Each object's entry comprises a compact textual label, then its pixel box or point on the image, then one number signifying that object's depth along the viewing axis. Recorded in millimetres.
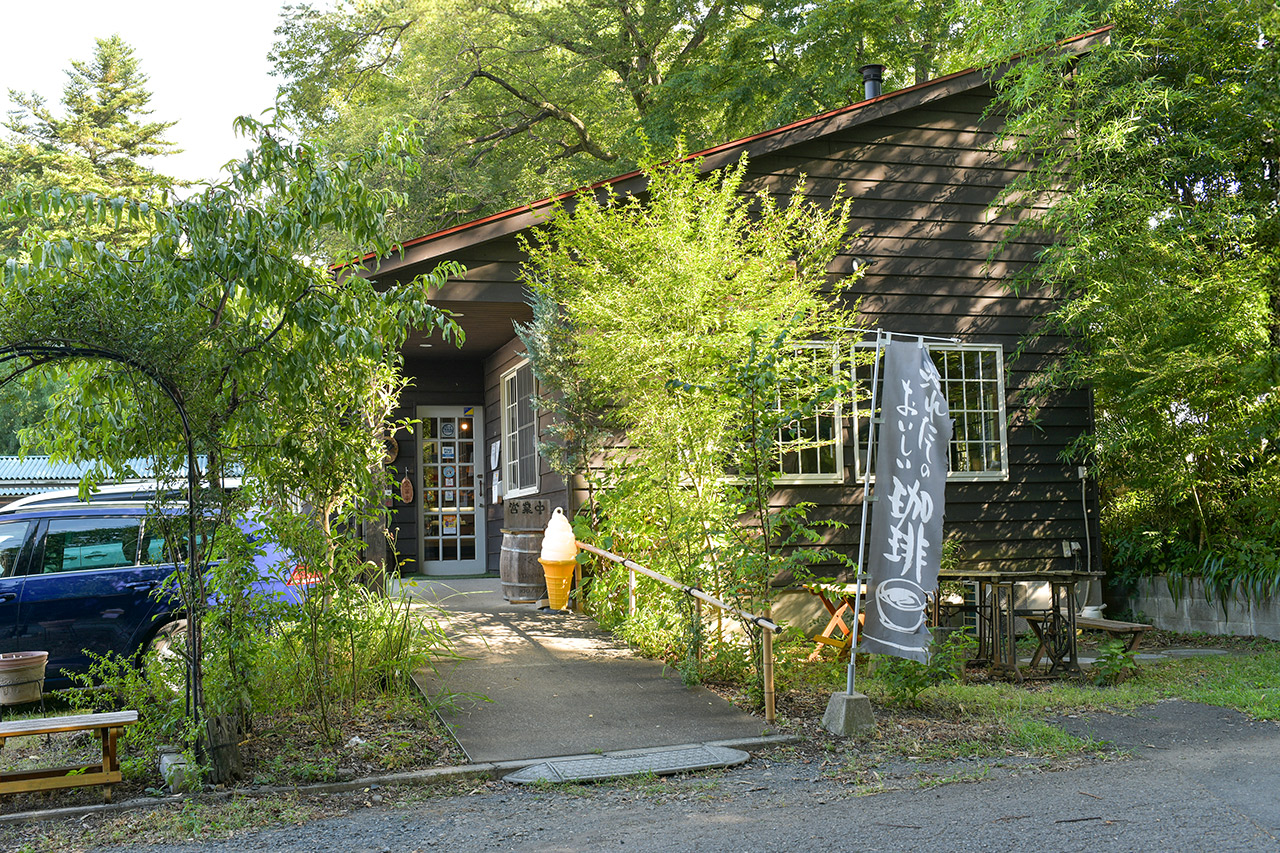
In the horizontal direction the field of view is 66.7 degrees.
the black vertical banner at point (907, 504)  5965
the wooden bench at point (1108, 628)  7836
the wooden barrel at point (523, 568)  8961
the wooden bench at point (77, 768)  4676
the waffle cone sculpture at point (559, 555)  8594
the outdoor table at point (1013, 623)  7523
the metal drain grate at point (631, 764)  5086
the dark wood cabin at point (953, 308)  10070
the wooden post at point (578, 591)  8867
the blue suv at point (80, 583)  6922
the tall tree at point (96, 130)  26906
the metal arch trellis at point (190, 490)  4578
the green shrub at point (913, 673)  6242
